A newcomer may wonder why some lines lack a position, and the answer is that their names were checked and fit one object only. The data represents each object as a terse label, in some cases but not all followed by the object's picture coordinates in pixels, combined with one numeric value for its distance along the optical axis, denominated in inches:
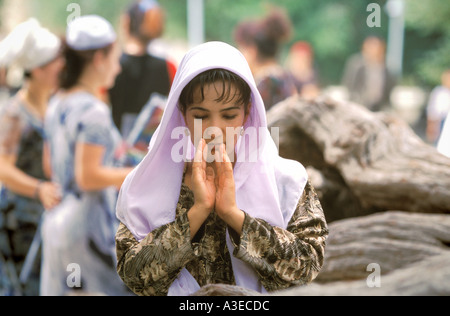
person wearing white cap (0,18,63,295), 188.8
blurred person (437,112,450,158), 166.1
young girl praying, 143.8
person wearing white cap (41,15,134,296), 184.8
